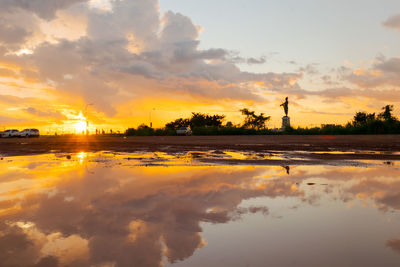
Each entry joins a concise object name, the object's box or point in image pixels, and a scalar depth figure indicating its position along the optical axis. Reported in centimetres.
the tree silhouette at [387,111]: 6669
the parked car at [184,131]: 6016
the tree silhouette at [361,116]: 7799
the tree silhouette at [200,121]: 9931
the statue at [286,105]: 5366
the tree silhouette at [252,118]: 7988
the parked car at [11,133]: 6925
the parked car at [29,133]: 6750
